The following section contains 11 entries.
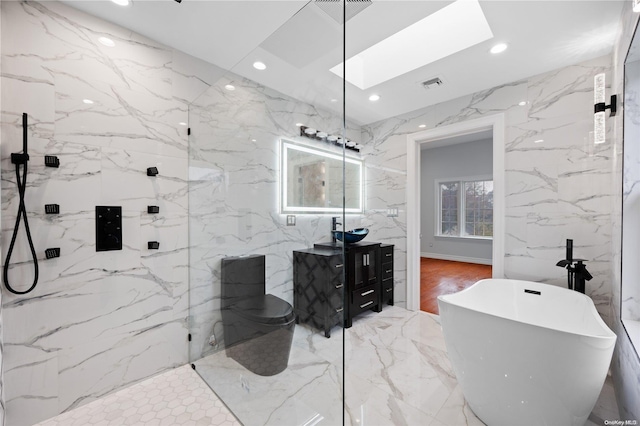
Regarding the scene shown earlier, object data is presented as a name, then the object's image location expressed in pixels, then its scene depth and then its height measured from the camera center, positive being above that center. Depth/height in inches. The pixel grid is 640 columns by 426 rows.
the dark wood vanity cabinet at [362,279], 114.0 -31.0
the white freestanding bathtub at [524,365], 50.4 -31.8
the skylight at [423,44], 82.3 +57.9
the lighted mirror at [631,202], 63.1 +1.8
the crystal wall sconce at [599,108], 82.5 +31.0
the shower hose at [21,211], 59.2 +0.0
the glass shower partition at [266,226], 52.5 -3.9
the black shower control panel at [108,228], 71.0 -4.6
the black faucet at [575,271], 82.7 -19.0
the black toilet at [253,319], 59.8 -26.6
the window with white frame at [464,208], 240.2 +1.7
